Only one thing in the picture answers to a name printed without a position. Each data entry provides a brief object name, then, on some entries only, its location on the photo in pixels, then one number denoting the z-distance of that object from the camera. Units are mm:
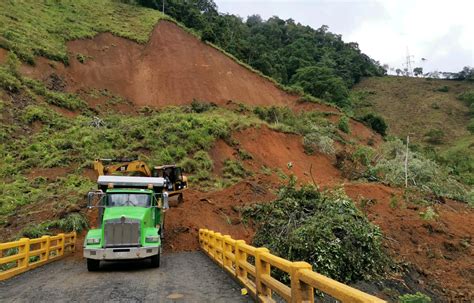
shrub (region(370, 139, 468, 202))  27172
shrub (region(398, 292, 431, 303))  9551
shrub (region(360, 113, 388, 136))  59238
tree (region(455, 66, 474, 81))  112688
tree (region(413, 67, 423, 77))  134525
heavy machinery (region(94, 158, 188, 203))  19370
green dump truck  11922
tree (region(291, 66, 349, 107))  68250
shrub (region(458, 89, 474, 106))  94388
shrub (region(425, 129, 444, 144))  80356
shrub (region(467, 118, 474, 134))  80688
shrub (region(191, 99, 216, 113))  43362
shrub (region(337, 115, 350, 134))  49934
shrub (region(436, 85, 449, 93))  102450
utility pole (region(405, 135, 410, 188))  26016
